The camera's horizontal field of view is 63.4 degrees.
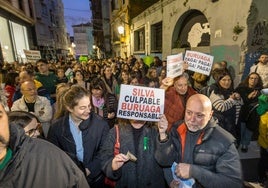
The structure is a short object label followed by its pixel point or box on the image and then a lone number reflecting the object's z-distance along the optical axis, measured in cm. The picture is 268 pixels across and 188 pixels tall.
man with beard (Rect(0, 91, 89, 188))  114
